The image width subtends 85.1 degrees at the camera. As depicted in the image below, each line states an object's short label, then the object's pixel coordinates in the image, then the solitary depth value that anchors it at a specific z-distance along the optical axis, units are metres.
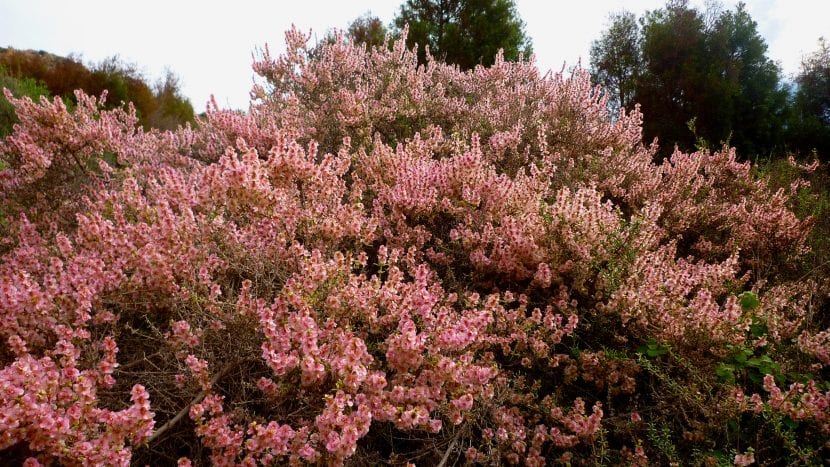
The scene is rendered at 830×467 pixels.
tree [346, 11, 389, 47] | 17.39
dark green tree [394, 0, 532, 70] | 13.78
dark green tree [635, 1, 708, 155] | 12.45
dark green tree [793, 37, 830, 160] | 13.62
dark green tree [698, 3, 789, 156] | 12.28
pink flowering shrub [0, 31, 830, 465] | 1.70
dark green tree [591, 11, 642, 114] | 15.49
